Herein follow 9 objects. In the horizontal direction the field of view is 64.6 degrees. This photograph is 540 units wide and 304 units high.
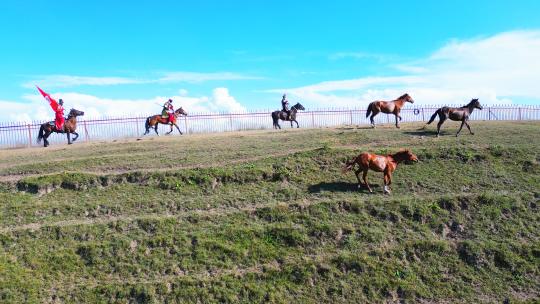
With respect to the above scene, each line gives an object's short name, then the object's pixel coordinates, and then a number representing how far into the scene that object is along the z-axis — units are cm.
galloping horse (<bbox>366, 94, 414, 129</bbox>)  2280
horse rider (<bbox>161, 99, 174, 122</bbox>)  2636
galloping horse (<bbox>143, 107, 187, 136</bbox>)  2614
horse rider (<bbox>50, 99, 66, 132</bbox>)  2250
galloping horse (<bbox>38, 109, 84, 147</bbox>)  2312
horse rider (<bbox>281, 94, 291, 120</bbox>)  2895
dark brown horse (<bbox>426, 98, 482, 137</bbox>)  1998
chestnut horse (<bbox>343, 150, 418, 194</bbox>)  1282
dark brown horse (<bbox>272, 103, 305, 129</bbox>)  2936
